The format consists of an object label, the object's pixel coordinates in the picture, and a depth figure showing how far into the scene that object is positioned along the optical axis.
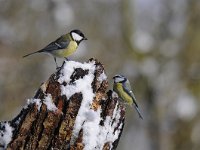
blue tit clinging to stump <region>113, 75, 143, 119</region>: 9.04
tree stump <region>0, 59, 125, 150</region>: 5.34
